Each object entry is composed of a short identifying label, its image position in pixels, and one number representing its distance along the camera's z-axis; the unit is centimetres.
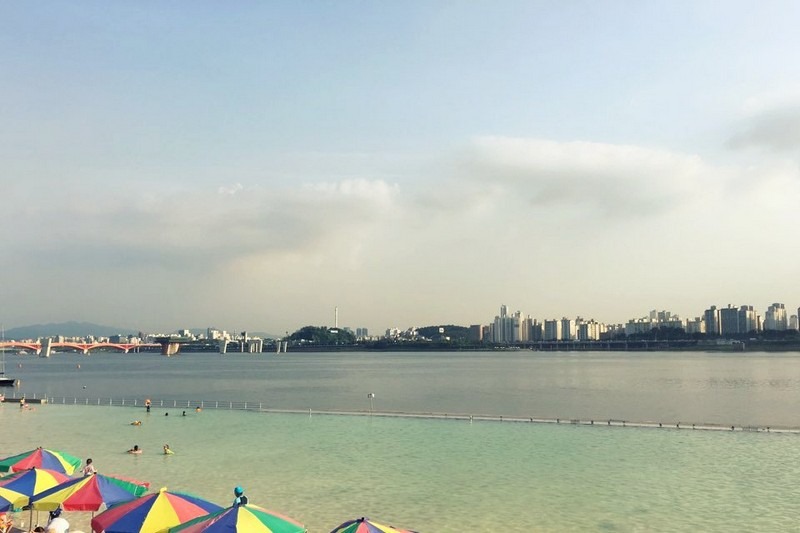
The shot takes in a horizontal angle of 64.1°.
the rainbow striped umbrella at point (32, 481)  1569
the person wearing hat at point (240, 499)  1214
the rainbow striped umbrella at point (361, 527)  1198
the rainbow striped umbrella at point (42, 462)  1886
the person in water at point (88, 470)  2217
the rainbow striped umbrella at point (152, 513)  1271
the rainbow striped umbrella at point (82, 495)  1495
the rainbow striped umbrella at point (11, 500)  1508
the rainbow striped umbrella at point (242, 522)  1141
